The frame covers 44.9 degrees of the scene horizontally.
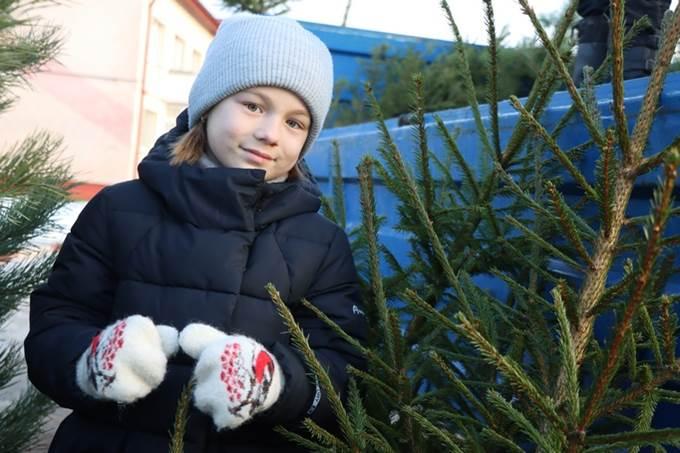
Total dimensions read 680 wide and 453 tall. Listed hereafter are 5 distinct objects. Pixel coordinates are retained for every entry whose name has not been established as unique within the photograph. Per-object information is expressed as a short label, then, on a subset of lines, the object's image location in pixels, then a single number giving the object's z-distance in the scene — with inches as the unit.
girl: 64.0
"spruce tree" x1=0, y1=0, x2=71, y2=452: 90.7
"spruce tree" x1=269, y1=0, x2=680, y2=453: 39.3
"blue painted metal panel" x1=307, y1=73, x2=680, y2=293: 74.8
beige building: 732.0
